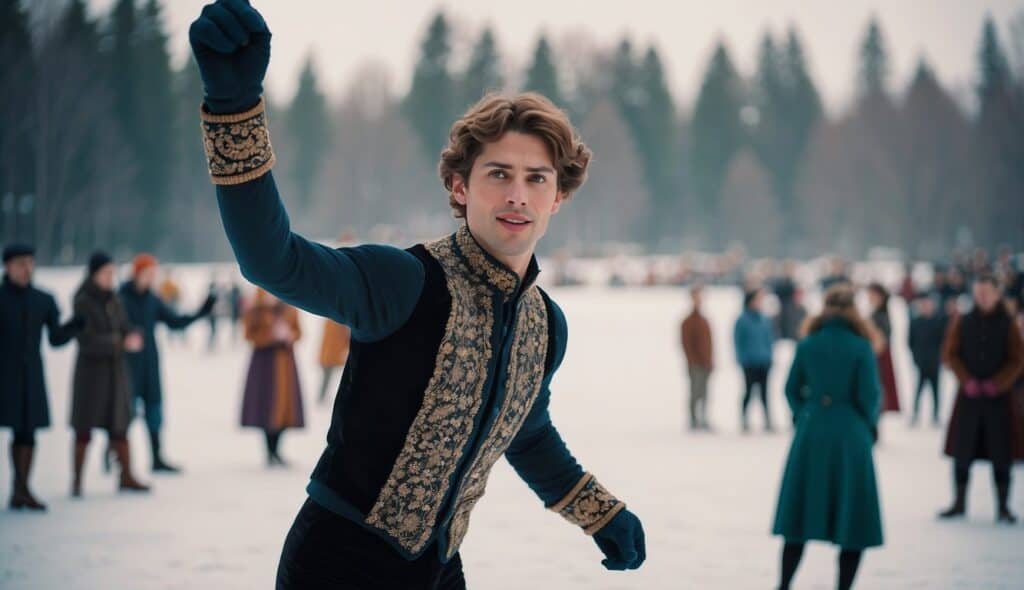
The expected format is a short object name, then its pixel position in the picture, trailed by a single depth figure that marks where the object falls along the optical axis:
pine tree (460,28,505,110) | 60.72
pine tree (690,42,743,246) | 63.56
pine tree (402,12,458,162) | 62.35
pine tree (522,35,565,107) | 58.88
